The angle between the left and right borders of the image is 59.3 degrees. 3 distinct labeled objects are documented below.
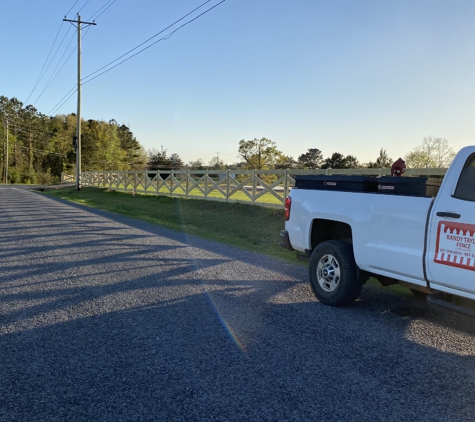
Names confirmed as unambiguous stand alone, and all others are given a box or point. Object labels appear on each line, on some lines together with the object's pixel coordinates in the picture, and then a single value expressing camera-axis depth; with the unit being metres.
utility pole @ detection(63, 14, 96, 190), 33.06
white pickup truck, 4.14
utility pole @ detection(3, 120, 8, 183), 67.70
